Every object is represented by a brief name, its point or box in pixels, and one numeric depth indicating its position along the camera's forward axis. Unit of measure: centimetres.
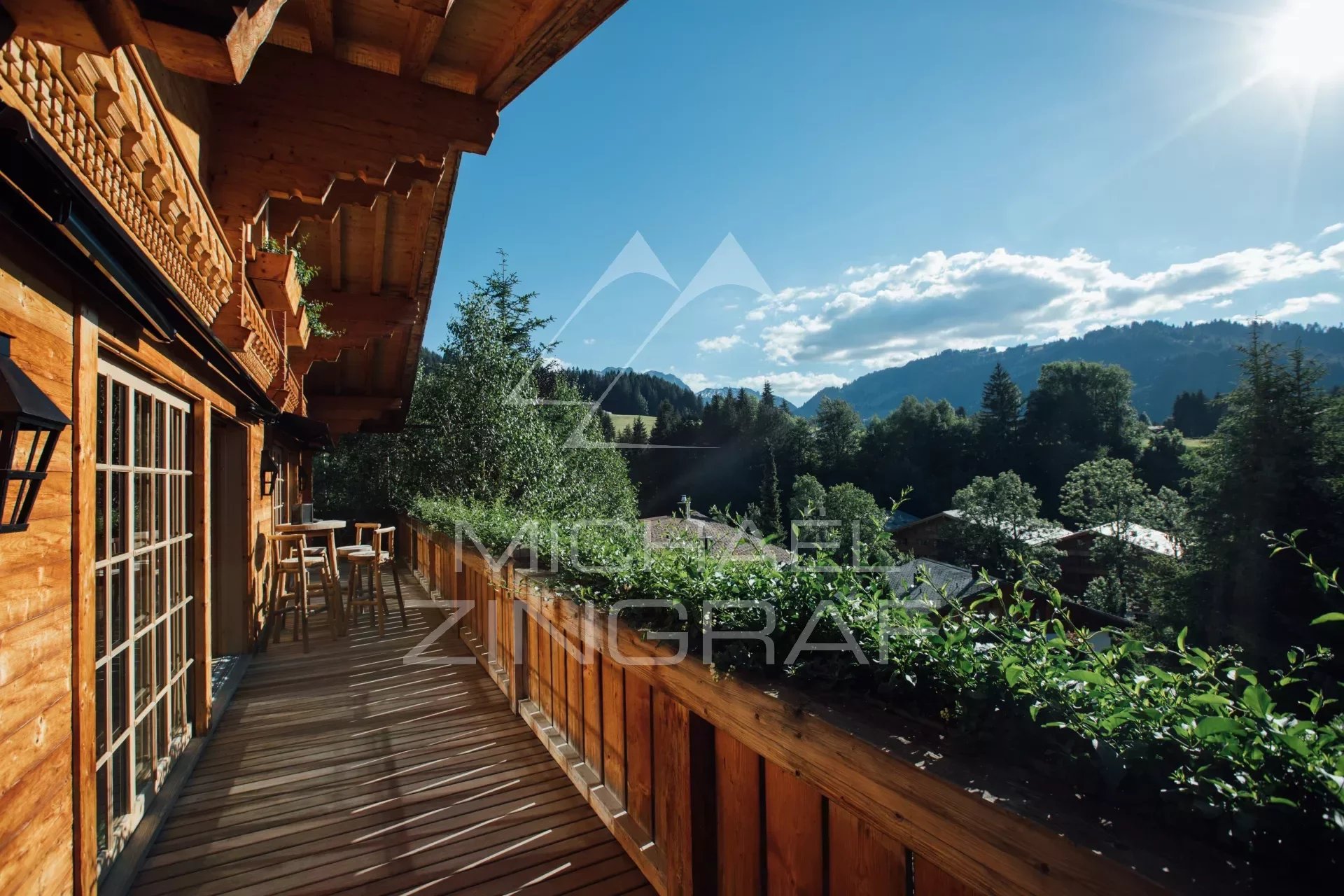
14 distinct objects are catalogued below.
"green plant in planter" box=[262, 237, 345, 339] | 492
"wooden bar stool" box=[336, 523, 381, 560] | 587
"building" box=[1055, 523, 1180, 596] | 3588
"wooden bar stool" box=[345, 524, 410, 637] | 564
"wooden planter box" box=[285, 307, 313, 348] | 515
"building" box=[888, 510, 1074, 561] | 4719
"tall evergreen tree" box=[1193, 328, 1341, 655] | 2177
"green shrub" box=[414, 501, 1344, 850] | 73
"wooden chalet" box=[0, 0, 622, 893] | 136
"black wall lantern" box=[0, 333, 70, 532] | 125
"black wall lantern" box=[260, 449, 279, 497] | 574
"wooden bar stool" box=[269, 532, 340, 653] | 516
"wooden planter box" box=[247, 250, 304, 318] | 396
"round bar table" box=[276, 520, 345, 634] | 555
